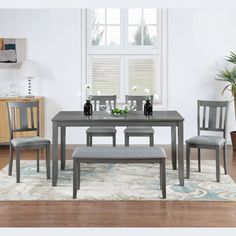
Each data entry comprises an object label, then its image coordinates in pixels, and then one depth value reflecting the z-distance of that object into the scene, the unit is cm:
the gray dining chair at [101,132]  582
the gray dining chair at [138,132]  582
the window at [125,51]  748
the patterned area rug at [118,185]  435
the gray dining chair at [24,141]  495
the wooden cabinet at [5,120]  705
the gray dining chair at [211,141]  498
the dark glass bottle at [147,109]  512
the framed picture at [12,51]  739
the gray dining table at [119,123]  466
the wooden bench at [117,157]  419
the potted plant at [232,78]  687
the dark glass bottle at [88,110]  515
